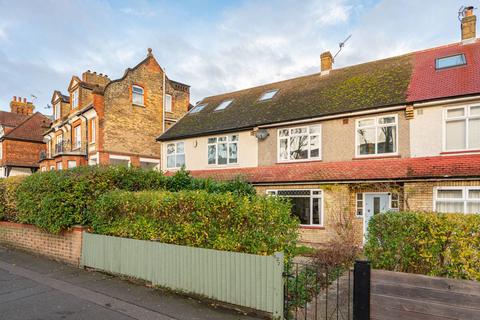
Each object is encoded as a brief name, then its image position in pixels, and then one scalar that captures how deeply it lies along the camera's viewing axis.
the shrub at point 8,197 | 11.12
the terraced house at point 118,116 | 22.25
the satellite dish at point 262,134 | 15.54
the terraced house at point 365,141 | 11.17
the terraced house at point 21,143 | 32.56
